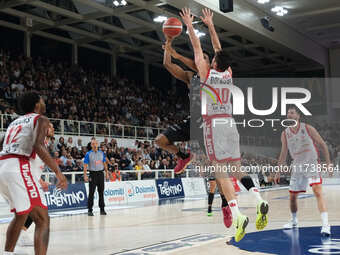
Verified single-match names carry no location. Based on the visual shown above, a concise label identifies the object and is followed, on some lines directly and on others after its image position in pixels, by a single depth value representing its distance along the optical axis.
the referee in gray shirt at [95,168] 11.69
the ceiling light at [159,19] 20.81
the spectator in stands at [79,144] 16.91
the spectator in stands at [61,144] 15.26
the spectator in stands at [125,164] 16.70
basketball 5.56
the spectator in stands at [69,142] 16.45
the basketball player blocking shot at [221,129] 5.45
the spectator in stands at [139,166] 17.29
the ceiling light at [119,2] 18.42
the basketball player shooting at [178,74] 5.58
